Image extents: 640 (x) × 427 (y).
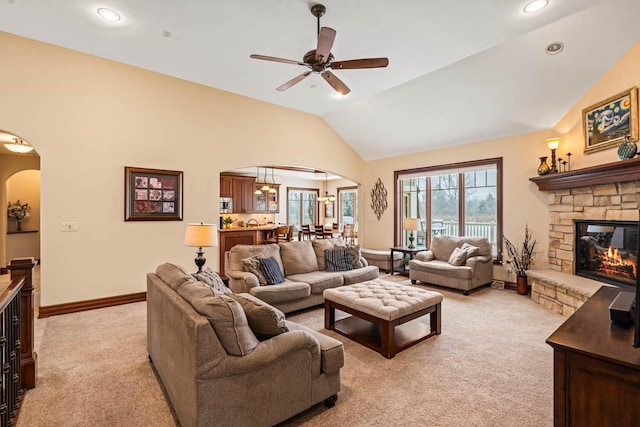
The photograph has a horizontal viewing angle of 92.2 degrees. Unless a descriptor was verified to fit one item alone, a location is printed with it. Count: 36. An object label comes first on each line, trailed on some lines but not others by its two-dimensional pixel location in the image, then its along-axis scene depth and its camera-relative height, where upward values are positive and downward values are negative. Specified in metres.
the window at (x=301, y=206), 11.88 +0.31
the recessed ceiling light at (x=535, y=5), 2.91 +2.01
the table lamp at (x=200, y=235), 3.22 -0.23
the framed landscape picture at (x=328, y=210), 12.39 +0.16
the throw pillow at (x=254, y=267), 3.96 -0.69
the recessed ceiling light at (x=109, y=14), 3.21 +2.12
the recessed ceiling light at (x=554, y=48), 3.65 +2.02
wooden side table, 6.29 -0.76
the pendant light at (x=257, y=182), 10.38 +1.11
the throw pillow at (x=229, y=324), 1.68 -0.61
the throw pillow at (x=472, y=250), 5.33 -0.62
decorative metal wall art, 7.66 +0.39
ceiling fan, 2.96 +1.59
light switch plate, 4.15 -0.17
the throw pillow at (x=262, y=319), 1.92 -0.66
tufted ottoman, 2.89 -0.99
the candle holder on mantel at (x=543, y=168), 4.89 +0.75
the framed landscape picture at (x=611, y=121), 3.62 +1.20
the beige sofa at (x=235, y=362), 1.62 -0.89
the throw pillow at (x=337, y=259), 4.77 -0.71
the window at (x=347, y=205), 11.61 +0.35
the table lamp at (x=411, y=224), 6.27 -0.20
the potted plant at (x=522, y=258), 5.07 -0.75
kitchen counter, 7.22 -0.38
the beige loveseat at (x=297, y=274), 3.81 -0.87
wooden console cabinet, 1.23 -0.69
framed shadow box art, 4.60 +0.29
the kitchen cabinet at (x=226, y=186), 9.79 +0.89
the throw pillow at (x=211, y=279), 2.51 -0.57
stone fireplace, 3.71 +0.05
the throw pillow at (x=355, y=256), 4.97 -0.68
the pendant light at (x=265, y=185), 10.27 +1.01
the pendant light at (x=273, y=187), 11.12 +0.98
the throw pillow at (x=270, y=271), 3.98 -0.75
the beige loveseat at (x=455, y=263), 5.11 -0.89
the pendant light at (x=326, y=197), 11.30 +0.64
